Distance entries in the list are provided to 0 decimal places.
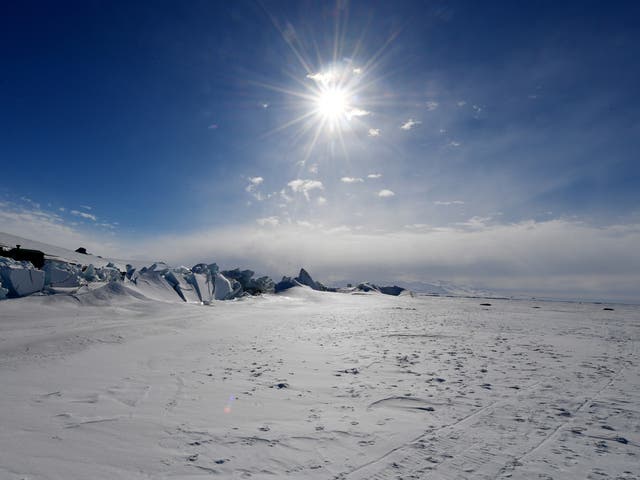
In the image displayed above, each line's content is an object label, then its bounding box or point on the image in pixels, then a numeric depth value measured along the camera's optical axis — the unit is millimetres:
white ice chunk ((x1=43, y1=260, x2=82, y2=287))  18688
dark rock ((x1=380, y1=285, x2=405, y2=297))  79750
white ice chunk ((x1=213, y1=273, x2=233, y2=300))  28900
